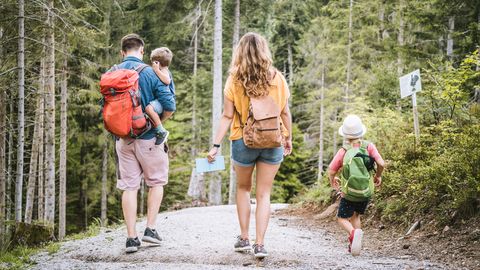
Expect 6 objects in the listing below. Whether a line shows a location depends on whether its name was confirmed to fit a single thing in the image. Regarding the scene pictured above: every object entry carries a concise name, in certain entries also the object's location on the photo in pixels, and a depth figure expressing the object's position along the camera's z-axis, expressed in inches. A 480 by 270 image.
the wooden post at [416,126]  324.5
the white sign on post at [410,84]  337.3
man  214.2
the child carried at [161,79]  215.3
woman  188.9
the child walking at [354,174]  209.2
